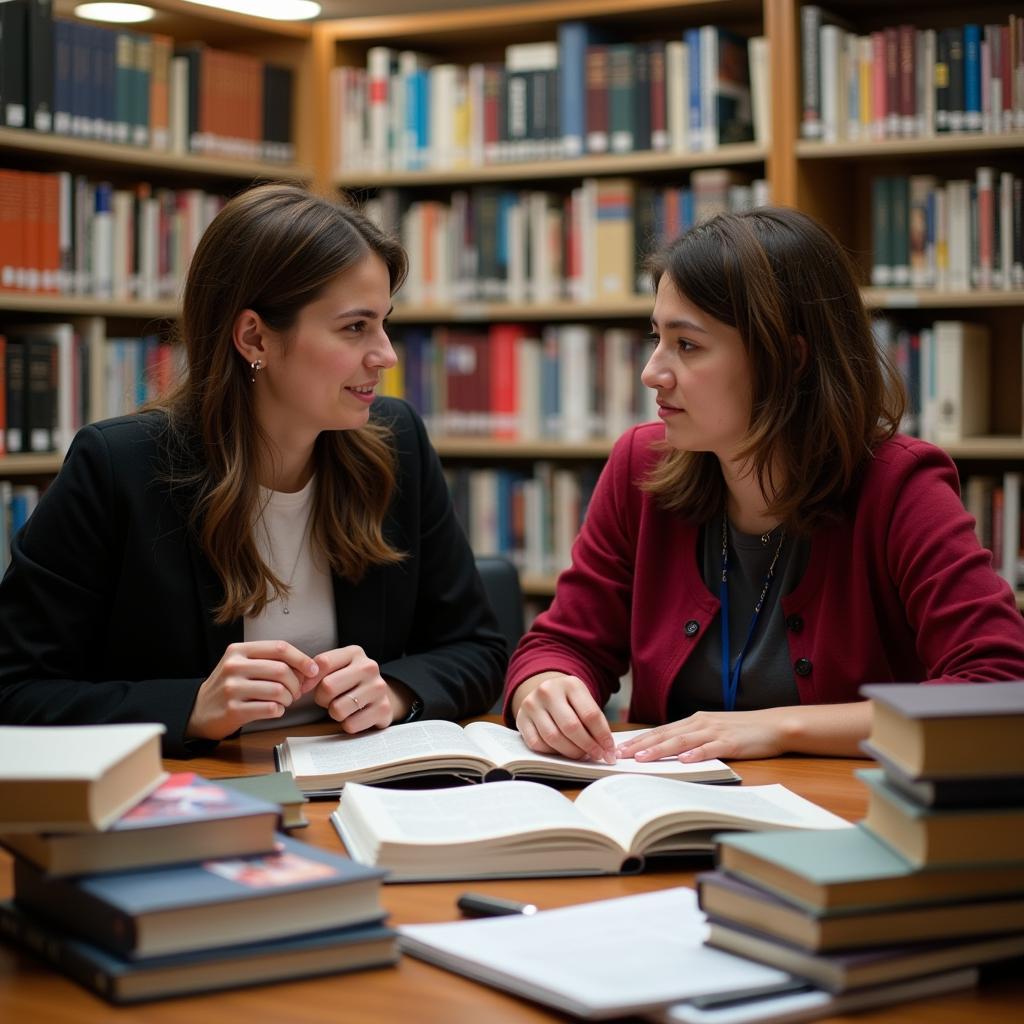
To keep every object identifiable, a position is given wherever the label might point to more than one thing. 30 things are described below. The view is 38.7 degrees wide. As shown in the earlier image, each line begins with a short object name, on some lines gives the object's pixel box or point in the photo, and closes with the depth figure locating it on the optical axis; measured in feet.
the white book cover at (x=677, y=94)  12.07
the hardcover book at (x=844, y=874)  3.28
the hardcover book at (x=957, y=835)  3.35
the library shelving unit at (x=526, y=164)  12.19
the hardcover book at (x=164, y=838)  3.42
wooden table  3.26
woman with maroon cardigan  6.20
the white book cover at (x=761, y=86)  11.78
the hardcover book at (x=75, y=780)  3.32
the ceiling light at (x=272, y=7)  10.84
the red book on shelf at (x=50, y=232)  11.65
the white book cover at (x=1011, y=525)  11.16
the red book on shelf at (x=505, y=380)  12.98
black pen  3.86
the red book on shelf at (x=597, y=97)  12.37
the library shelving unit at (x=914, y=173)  11.11
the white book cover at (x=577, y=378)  12.71
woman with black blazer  6.19
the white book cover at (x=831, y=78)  11.39
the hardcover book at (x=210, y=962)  3.28
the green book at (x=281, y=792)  4.38
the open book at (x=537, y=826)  4.17
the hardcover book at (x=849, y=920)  3.28
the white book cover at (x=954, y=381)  11.19
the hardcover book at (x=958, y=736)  3.35
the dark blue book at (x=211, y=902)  3.27
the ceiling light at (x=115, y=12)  11.94
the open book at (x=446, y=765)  5.12
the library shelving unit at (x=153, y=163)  11.55
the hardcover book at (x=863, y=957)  3.26
